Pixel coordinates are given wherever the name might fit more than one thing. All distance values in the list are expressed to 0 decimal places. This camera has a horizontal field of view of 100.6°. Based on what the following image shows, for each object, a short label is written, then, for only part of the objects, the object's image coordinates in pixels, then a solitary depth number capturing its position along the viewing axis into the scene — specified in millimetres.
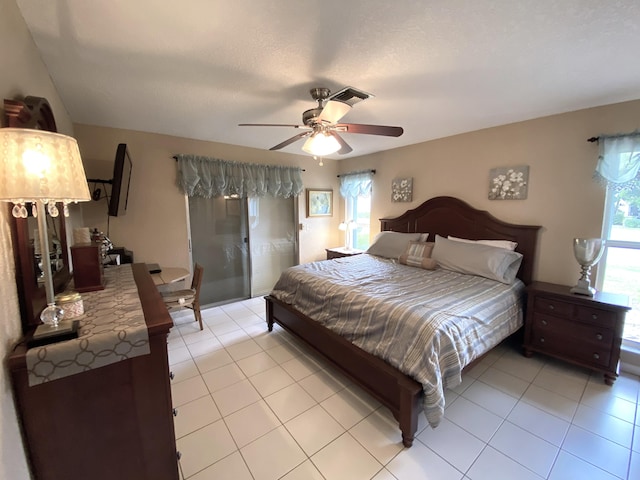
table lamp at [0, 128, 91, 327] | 843
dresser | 929
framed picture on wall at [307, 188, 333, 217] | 4824
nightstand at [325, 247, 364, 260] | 4445
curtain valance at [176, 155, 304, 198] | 3523
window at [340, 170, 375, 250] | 4676
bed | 1702
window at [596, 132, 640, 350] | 2325
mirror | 1050
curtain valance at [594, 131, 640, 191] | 2285
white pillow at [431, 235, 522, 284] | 2734
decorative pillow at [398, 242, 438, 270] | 3160
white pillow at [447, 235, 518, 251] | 2965
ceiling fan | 1971
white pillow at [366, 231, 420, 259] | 3687
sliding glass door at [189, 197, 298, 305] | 3883
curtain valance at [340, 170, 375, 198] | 4593
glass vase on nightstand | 2350
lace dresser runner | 890
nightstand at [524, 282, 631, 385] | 2180
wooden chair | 2963
